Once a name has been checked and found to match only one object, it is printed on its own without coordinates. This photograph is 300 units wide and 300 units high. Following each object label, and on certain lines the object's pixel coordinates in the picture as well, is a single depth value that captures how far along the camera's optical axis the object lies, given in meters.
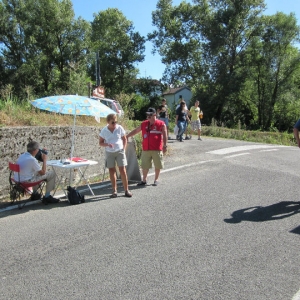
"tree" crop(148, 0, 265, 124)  35.47
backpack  6.27
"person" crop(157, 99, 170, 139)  12.64
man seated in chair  6.07
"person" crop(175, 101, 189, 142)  13.79
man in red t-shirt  7.52
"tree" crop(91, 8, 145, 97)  44.28
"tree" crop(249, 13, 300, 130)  34.88
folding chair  6.02
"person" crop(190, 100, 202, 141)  15.04
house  57.90
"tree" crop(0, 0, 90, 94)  32.69
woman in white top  6.82
